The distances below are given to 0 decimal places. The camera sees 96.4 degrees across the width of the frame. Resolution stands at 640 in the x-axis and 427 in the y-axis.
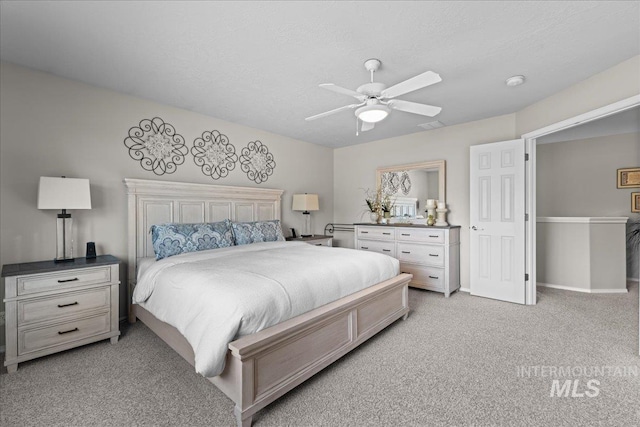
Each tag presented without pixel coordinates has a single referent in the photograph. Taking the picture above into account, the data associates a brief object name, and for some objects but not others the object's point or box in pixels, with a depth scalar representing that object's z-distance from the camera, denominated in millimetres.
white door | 3617
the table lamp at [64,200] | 2445
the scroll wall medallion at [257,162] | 4348
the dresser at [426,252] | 4023
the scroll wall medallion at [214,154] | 3820
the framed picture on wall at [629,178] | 4719
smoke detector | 2775
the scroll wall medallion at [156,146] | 3284
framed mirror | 4543
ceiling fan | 2094
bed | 1625
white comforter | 1645
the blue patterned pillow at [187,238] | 2898
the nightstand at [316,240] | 4599
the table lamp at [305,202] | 4797
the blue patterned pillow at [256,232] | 3610
